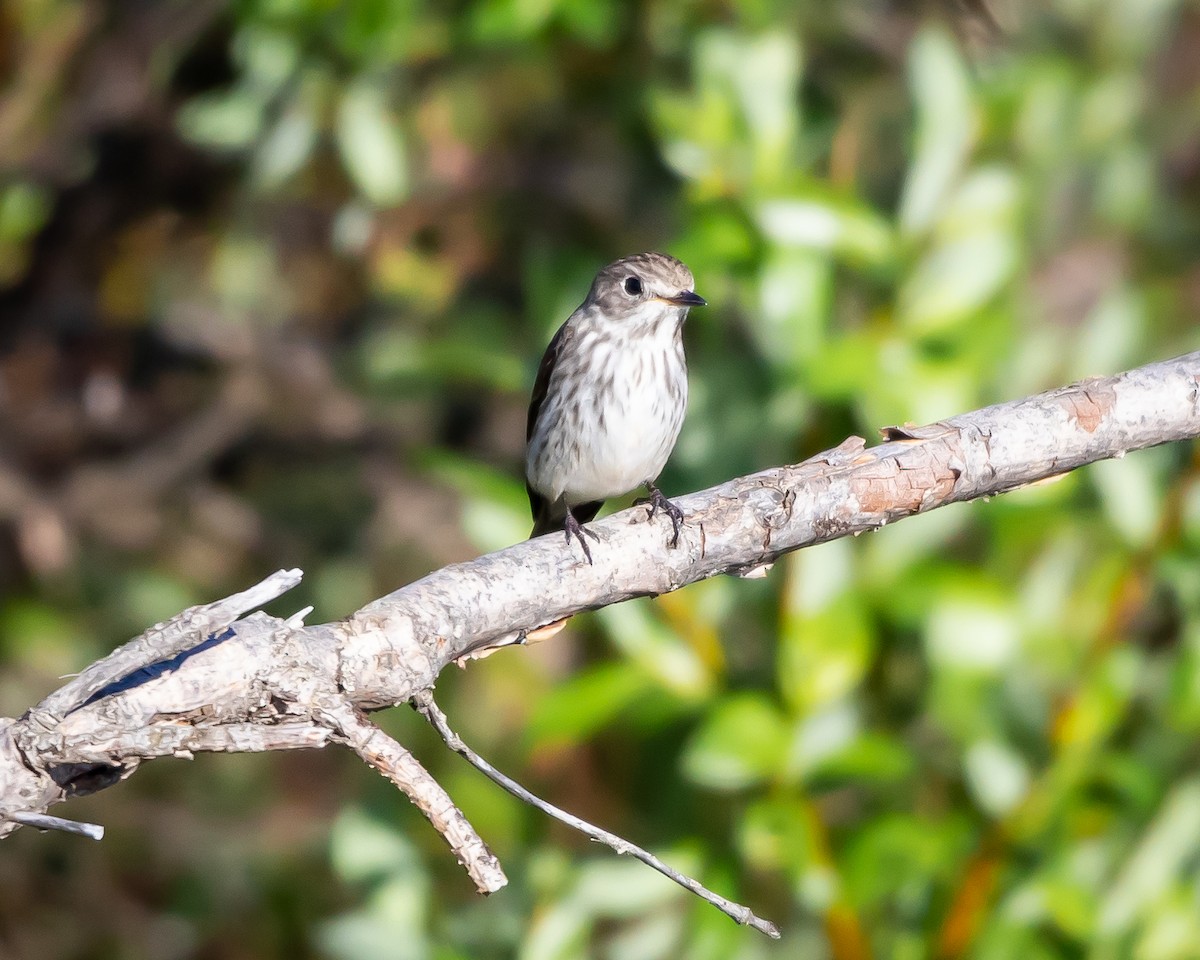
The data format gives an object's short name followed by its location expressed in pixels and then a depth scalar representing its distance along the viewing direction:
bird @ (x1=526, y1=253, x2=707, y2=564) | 8.51
